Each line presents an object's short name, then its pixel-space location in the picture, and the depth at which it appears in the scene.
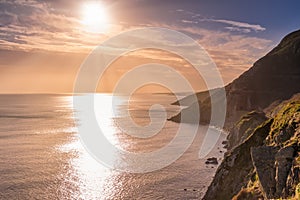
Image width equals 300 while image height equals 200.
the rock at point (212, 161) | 97.35
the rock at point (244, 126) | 104.06
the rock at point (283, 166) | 32.59
